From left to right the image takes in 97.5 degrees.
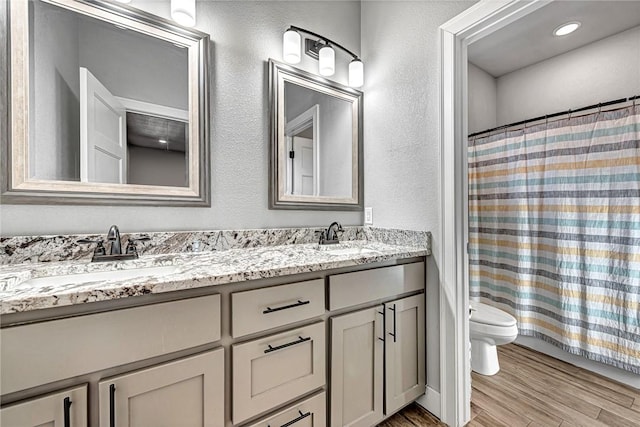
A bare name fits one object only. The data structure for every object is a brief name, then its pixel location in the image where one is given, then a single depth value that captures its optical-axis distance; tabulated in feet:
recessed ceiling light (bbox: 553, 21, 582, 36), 6.38
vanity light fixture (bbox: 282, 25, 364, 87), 5.30
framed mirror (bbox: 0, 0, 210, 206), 3.50
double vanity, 2.25
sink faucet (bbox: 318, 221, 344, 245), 5.70
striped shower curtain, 5.73
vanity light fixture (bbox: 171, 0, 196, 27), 4.19
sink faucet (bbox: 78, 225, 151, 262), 3.69
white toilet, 5.87
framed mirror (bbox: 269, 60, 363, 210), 5.46
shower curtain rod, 5.76
